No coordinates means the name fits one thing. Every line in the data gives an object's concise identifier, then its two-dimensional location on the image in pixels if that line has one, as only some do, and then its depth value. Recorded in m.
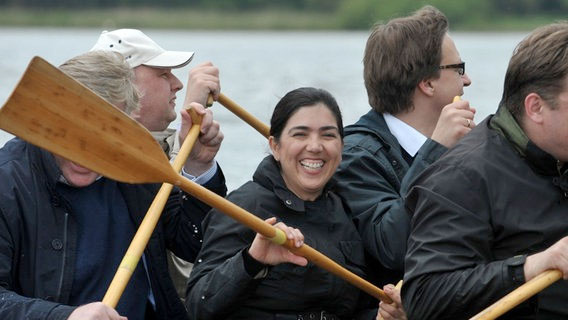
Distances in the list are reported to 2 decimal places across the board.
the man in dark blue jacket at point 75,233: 9.19
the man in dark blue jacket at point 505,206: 8.53
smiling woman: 9.48
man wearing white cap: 11.79
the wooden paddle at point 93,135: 8.91
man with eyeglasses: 10.41
